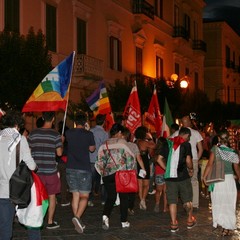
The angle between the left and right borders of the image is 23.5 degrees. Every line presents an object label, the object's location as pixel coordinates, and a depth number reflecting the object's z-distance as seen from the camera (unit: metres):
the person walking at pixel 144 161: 11.53
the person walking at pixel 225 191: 8.98
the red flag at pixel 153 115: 15.98
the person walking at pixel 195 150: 11.77
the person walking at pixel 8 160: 6.57
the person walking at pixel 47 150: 9.09
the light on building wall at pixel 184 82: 24.50
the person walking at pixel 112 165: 9.40
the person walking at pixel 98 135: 12.67
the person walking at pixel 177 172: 9.25
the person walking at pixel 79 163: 9.31
